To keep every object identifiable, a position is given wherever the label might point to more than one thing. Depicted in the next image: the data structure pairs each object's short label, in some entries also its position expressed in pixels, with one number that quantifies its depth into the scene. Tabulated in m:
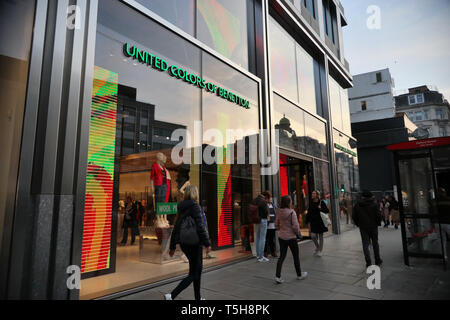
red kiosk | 6.78
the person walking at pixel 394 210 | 15.53
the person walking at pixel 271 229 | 8.23
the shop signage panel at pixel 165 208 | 6.65
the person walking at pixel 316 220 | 8.30
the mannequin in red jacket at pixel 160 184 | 6.66
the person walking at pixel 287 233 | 5.56
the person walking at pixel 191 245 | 4.06
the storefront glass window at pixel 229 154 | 7.93
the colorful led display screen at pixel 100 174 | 5.31
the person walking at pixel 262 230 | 7.74
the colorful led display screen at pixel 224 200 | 8.45
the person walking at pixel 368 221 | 6.61
